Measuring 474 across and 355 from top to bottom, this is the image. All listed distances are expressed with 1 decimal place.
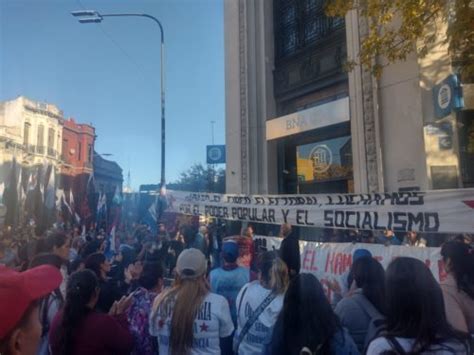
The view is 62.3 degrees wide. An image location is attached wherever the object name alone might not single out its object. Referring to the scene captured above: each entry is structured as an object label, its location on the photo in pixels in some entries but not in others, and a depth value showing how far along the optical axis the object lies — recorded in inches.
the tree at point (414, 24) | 241.1
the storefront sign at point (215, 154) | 576.4
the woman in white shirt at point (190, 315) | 112.7
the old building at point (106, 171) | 1865.2
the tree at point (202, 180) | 1311.5
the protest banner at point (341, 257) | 212.4
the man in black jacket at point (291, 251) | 258.9
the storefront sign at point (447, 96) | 298.0
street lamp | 399.9
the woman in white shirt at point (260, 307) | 124.9
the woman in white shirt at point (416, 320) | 72.5
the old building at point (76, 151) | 1553.9
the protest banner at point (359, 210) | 159.5
